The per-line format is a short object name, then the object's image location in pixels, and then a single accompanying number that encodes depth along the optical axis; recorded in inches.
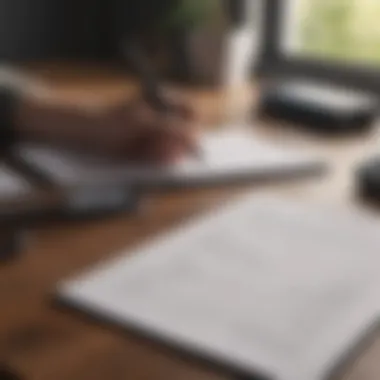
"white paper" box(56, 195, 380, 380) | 32.5
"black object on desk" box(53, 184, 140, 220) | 41.3
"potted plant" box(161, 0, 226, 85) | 62.7
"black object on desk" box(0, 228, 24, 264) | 38.1
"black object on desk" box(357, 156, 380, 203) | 43.9
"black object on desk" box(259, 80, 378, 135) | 53.7
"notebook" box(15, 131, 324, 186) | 44.5
